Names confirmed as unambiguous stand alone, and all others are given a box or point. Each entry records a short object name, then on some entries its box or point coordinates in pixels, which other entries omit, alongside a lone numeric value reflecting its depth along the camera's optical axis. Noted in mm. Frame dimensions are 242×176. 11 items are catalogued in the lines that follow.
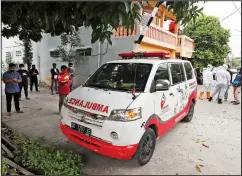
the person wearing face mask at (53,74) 9131
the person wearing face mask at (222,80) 8039
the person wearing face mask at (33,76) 9031
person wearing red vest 5523
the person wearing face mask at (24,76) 7406
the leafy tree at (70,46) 9688
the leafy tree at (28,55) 12508
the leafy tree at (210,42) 16531
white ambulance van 2723
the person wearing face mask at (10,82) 5350
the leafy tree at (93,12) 1938
